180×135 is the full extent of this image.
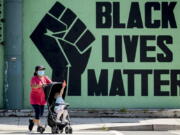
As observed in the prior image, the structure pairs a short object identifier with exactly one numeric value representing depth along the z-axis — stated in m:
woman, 17.28
